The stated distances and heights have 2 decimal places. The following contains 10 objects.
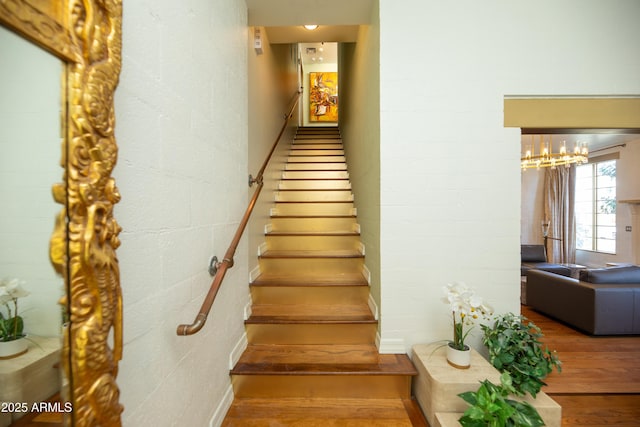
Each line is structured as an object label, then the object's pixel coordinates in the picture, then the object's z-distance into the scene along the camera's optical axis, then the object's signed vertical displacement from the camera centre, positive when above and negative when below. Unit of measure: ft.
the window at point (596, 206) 19.35 +0.33
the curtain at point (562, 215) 21.17 -0.38
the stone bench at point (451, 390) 4.46 -3.27
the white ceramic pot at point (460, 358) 5.08 -2.88
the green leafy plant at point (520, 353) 4.74 -2.74
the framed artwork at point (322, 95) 23.16 +10.14
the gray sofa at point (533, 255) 15.89 -2.76
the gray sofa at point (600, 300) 8.70 -3.10
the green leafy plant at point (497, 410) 3.79 -2.97
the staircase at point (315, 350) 5.12 -3.21
